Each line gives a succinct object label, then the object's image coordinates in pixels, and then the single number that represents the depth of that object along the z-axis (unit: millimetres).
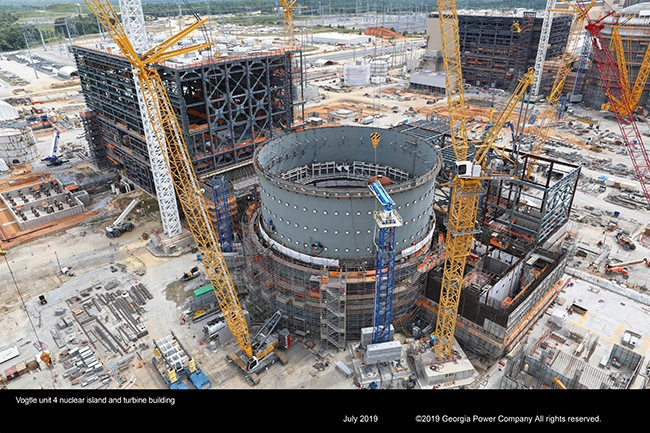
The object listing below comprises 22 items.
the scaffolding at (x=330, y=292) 55638
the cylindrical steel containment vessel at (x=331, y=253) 55038
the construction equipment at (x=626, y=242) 78125
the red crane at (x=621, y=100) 105062
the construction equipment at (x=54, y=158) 116688
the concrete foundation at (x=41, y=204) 87500
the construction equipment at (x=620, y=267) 71625
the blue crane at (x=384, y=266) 45781
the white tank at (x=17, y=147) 115875
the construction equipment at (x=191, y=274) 70375
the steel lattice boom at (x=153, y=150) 63531
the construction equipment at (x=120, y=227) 82625
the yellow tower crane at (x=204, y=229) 52438
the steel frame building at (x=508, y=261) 55469
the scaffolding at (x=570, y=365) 48781
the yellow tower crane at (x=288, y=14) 130250
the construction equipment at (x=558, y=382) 47344
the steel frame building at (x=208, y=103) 77250
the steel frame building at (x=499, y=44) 177775
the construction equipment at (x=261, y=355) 53281
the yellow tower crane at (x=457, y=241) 47959
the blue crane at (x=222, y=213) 68375
